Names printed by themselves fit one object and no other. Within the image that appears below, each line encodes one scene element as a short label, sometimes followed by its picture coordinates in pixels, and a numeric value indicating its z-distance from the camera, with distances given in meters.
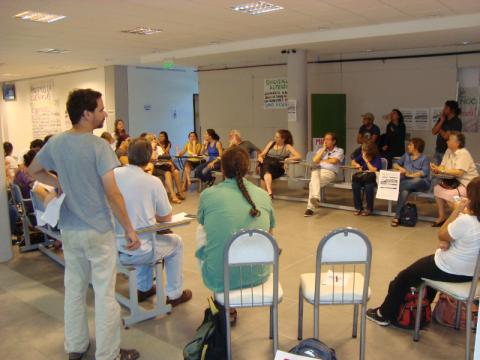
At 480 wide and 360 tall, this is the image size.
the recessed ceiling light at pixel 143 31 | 6.64
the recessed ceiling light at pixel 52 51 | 8.74
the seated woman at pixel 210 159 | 7.83
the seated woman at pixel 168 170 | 7.51
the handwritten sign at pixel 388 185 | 5.75
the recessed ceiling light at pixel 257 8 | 5.31
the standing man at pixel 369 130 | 7.75
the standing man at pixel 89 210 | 2.40
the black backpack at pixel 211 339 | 2.45
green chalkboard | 8.57
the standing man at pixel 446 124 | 6.82
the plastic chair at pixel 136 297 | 3.14
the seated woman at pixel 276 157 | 7.13
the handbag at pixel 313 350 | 2.08
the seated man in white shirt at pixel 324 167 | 6.45
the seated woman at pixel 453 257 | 2.57
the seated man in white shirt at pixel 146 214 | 3.17
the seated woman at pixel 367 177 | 6.12
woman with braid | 2.59
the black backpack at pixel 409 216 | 5.66
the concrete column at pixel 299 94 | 8.20
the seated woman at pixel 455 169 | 5.31
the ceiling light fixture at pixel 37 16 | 5.58
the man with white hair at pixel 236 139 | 7.52
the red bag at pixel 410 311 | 3.03
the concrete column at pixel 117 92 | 11.59
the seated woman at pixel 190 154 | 8.30
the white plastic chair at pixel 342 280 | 2.50
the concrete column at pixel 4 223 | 4.50
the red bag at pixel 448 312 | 3.04
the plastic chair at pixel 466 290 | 2.57
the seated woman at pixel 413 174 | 5.74
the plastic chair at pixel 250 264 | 2.46
